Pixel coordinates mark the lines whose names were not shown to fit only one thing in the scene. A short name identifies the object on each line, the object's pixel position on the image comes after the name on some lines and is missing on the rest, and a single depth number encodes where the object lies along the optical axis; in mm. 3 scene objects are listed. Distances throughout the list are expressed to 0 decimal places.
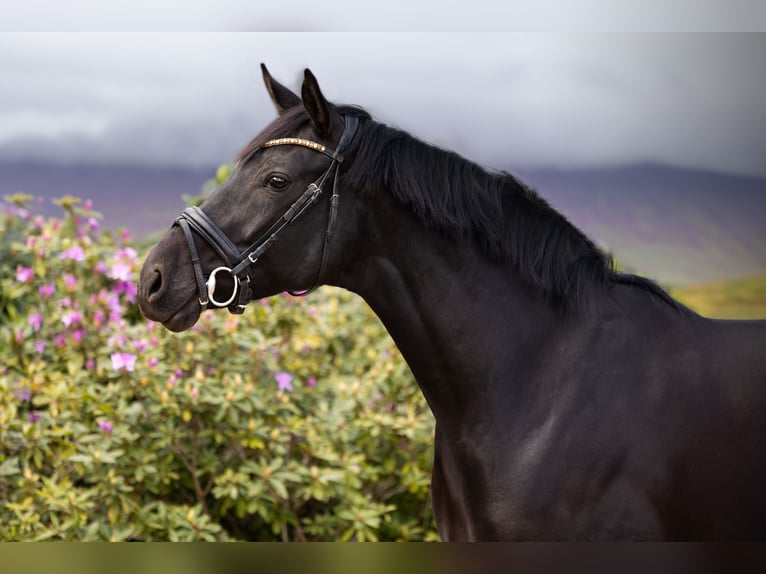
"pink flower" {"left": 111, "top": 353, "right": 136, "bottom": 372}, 6434
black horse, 3861
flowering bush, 6434
